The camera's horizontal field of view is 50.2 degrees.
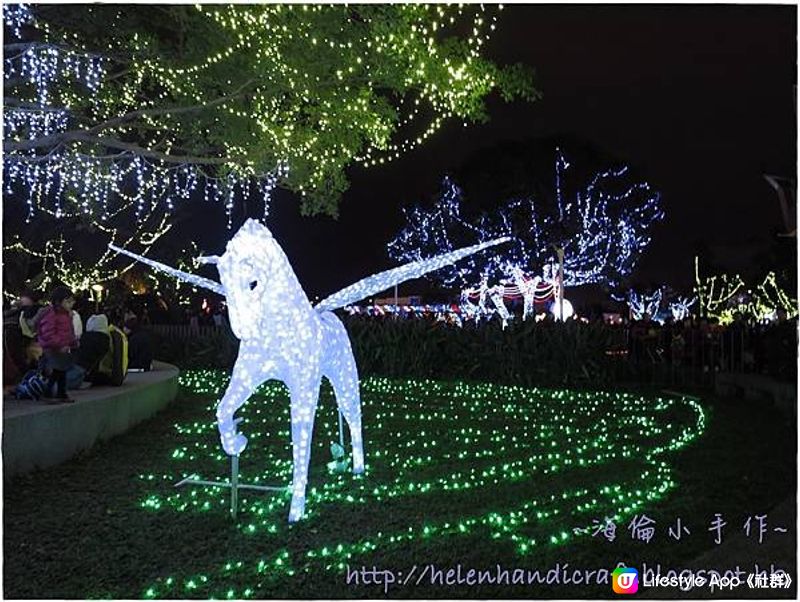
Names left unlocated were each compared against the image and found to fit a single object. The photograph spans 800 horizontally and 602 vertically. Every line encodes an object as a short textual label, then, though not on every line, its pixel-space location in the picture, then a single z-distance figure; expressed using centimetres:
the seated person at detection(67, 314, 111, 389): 987
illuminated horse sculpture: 550
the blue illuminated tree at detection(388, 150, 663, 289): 3275
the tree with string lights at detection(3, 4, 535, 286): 816
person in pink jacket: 820
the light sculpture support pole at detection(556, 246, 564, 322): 2526
